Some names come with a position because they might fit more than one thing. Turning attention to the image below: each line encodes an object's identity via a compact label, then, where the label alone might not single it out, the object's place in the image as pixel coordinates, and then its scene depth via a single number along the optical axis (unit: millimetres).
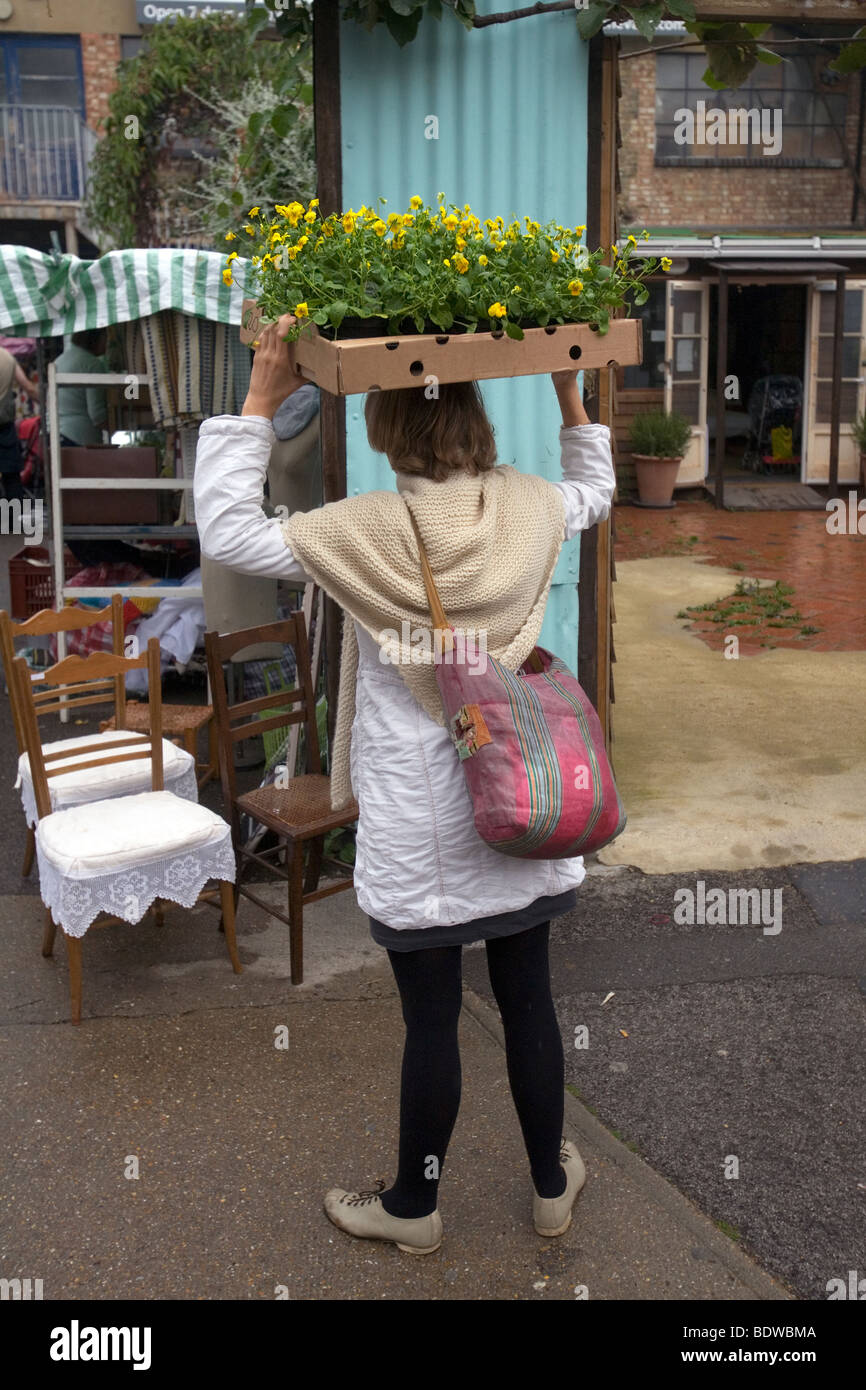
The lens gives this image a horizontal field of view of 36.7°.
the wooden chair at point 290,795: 4152
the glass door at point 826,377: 15758
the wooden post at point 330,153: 4297
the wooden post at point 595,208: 4480
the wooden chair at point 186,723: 5625
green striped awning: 6410
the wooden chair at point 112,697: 4531
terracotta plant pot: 15047
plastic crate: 7703
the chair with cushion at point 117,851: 3900
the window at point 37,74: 20000
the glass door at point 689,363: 15617
